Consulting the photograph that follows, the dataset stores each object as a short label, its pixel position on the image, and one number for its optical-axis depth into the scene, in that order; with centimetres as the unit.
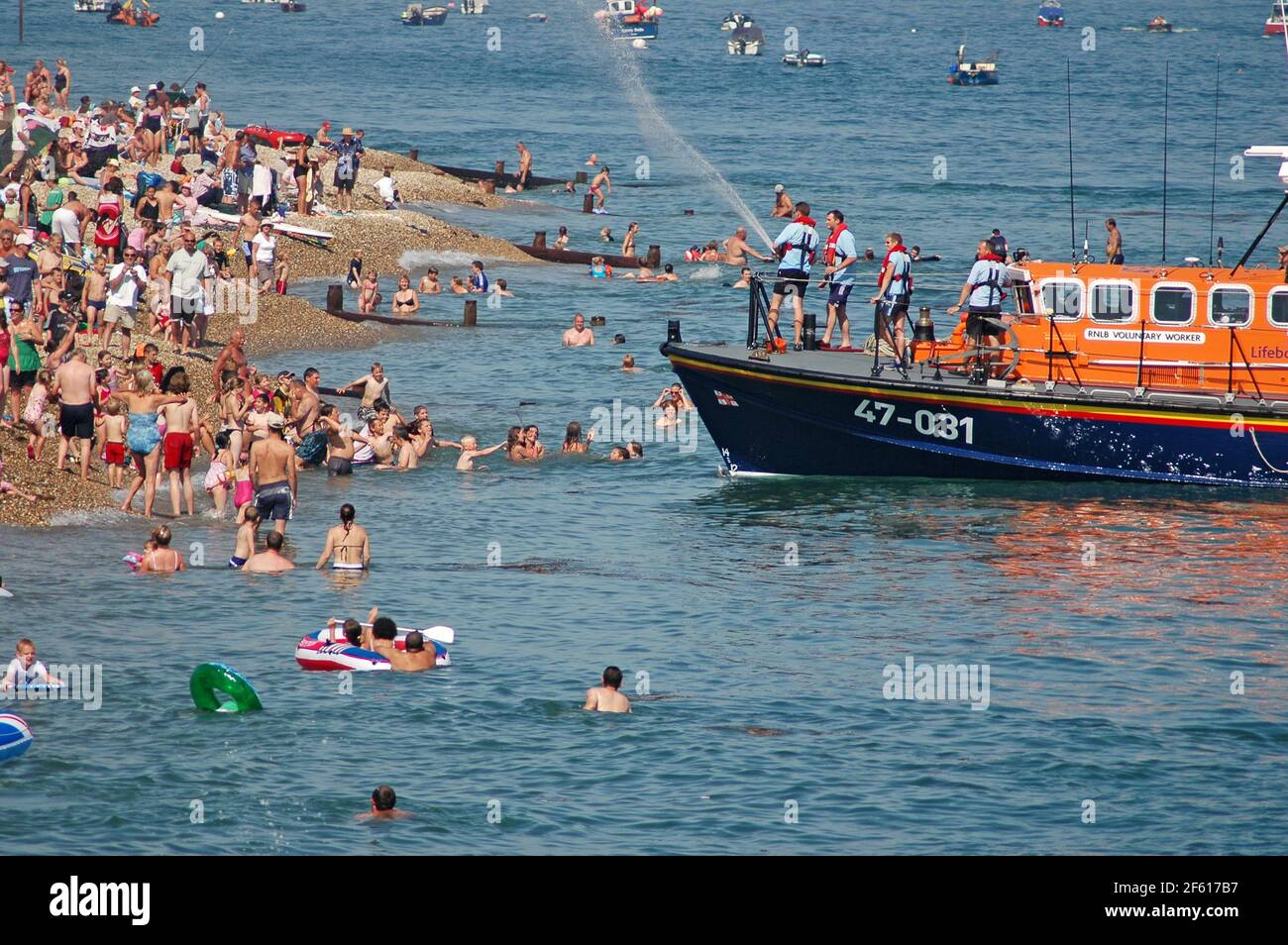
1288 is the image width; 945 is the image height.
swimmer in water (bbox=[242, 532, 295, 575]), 2266
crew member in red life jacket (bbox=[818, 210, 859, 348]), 2544
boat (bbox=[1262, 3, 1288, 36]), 15412
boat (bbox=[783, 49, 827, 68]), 13538
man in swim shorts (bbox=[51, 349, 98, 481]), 2439
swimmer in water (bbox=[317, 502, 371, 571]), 2314
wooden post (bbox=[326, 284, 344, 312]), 3997
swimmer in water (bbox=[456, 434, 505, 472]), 2941
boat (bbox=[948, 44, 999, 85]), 12412
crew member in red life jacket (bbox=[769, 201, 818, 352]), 2577
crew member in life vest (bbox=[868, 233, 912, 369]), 2503
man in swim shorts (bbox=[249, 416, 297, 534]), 2367
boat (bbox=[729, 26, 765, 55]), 14712
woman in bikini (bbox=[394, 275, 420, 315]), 4206
